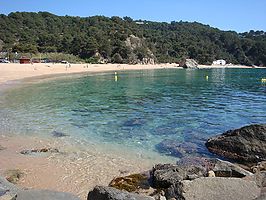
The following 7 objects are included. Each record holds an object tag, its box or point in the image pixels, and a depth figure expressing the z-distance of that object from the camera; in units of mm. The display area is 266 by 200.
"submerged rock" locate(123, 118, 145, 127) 18589
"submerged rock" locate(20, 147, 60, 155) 12389
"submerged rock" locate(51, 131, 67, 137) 15477
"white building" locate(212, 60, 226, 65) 193588
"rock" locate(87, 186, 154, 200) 5723
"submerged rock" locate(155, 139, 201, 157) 13109
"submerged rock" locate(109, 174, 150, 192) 8827
